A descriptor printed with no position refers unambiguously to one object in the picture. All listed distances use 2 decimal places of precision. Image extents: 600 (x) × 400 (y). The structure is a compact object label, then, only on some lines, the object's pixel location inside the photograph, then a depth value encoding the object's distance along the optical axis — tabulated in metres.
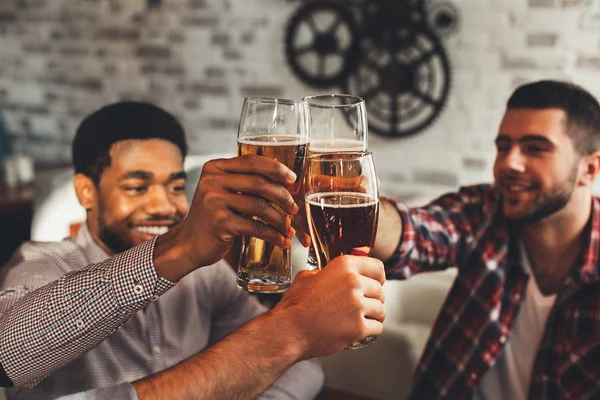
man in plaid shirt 1.65
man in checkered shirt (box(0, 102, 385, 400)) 0.89
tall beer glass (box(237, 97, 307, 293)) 0.94
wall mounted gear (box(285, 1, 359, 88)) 3.29
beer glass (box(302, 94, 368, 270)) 1.05
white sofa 1.88
